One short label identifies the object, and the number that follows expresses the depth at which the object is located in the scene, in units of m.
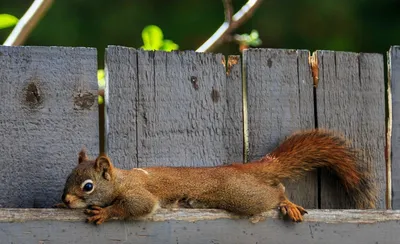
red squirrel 6.50
